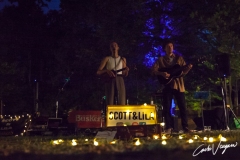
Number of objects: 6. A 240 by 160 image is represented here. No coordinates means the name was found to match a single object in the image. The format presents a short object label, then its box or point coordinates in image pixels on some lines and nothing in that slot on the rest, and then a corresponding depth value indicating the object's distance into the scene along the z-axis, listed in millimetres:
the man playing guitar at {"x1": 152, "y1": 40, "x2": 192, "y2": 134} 7617
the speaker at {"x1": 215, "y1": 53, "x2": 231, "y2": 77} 9484
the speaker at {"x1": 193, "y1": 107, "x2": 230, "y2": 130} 10438
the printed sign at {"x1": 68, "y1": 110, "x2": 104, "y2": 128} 9812
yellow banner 7328
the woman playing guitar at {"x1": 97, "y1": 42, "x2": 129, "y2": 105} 7605
